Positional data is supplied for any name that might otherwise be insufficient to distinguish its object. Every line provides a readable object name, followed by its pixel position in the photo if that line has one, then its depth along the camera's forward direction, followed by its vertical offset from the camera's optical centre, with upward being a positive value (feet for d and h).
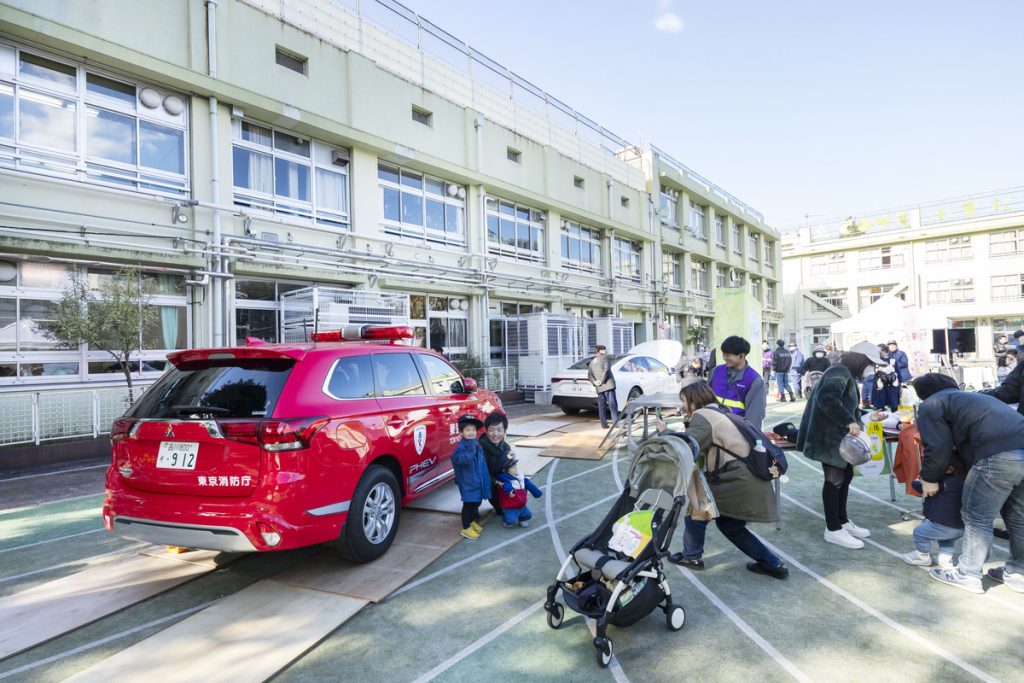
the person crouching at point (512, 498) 16.24 -4.75
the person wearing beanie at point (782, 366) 48.54 -2.54
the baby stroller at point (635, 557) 9.45 -4.14
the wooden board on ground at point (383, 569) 12.09 -5.56
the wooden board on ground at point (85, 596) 10.55 -5.55
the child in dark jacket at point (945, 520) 12.37 -4.51
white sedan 37.99 -2.88
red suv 10.94 -2.28
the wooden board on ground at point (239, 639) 9.05 -5.54
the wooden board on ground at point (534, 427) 33.32 -5.58
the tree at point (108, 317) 26.25 +2.14
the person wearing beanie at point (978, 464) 11.46 -2.96
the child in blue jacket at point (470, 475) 15.47 -3.86
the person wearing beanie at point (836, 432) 14.42 -2.66
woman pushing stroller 12.02 -3.45
